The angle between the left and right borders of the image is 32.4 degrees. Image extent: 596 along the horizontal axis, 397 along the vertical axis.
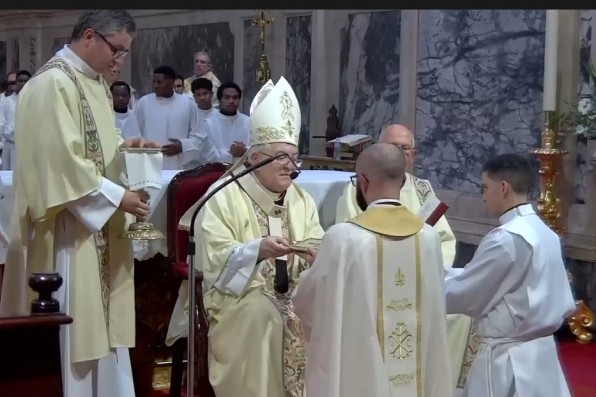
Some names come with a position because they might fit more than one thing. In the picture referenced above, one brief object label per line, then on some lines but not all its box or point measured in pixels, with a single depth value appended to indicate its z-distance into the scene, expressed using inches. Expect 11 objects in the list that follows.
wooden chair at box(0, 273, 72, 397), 115.4
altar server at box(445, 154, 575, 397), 150.8
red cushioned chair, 172.7
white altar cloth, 184.4
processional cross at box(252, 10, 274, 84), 363.6
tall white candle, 243.1
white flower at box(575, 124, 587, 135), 252.1
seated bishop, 163.9
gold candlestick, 252.2
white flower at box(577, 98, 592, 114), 254.3
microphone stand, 134.3
